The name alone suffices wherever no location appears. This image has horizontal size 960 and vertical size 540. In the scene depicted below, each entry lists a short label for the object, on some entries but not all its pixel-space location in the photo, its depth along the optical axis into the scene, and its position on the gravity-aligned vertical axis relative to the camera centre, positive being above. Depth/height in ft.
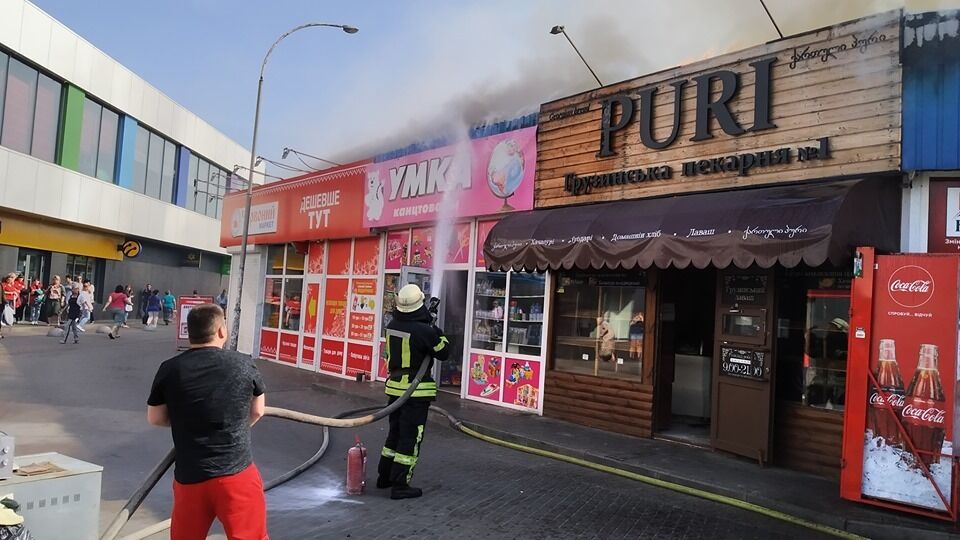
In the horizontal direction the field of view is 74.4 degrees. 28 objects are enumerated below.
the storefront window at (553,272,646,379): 28.71 -0.34
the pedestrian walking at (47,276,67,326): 76.84 -2.41
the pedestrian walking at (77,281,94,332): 59.88 -2.17
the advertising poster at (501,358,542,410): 32.37 -3.75
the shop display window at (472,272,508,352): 35.06 -0.07
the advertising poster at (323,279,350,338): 46.42 -0.75
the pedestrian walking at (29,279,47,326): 76.02 -2.42
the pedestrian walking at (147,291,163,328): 86.69 -3.07
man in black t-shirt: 10.02 -2.36
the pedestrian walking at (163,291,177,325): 101.76 -2.99
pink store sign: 33.42 +7.34
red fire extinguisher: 18.79 -5.05
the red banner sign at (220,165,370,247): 45.39 +7.08
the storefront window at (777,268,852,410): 22.68 -0.21
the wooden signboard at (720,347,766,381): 23.84 -1.44
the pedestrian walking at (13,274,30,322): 72.84 -2.73
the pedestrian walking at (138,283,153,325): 96.07 -1.65
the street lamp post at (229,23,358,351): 57.07 +2.68
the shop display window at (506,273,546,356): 32.99 -0.14
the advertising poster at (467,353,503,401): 34.40 -3.73
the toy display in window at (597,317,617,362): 29.66 -1.11
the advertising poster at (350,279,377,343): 43.62 -0.55
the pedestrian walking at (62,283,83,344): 57.16 -2.88
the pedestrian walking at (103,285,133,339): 73.35 -2.39
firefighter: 18.69 -2.45
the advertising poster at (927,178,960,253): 20.51 +3.98
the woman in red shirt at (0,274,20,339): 63.93 -1.62
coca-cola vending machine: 17.48 -1.38
